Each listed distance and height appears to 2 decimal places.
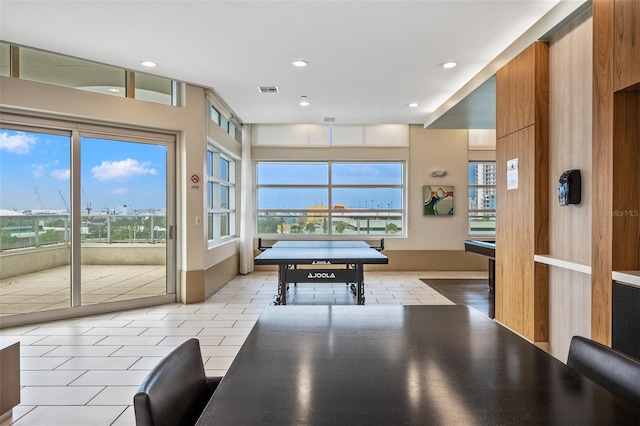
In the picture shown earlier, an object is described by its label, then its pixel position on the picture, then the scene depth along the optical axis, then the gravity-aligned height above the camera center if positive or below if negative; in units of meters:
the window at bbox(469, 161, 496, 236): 8.27 +0.28
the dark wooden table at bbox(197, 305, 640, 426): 0.89 -0.48
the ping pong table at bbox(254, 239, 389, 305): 4.21 -0.55
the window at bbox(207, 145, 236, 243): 6.39 +0.30
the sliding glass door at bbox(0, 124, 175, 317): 4.31 -0.06
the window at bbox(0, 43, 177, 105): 4.16 +1.66
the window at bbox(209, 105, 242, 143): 6.09 +1.59
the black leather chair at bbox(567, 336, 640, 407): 1.09 -0.49
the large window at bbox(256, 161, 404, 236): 8.33 +0.31
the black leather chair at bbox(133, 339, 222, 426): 0.95 -0.51
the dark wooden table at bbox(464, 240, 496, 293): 5.09 -0.56
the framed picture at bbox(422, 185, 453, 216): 8.11 +0.24
